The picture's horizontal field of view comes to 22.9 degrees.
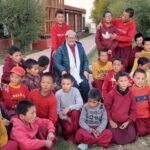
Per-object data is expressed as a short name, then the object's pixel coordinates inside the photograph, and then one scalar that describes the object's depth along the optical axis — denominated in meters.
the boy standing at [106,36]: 7.19
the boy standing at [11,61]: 5.68
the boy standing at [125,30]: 7.23
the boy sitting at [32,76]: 5.27
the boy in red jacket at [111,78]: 5.79
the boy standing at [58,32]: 6.59
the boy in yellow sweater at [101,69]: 6.35
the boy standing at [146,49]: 7.08
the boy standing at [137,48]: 7.36
